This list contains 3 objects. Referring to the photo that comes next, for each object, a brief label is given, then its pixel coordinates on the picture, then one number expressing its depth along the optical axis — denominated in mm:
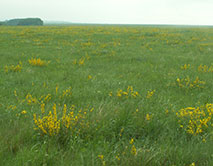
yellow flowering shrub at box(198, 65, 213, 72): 7717
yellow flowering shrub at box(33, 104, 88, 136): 3031
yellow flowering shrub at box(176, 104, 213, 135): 3275
